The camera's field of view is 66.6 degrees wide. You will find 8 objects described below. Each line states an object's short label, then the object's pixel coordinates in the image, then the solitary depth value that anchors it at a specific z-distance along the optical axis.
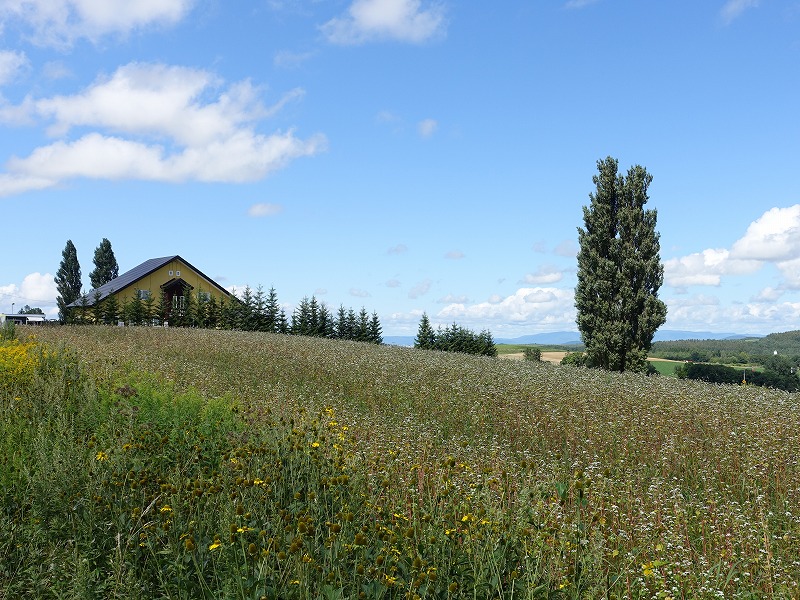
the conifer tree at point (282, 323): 41.94
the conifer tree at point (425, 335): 37.81
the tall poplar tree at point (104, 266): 70.12
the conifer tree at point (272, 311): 42.06
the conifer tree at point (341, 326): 40.56
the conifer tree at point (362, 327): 40.16
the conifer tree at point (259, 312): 42.06
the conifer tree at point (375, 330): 40.06
